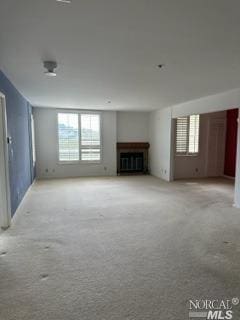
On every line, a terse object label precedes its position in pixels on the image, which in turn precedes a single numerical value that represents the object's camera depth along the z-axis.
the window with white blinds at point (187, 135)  7.35
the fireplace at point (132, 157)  8.20
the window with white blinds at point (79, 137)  7.52
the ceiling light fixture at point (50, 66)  2.84
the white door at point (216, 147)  7.57
